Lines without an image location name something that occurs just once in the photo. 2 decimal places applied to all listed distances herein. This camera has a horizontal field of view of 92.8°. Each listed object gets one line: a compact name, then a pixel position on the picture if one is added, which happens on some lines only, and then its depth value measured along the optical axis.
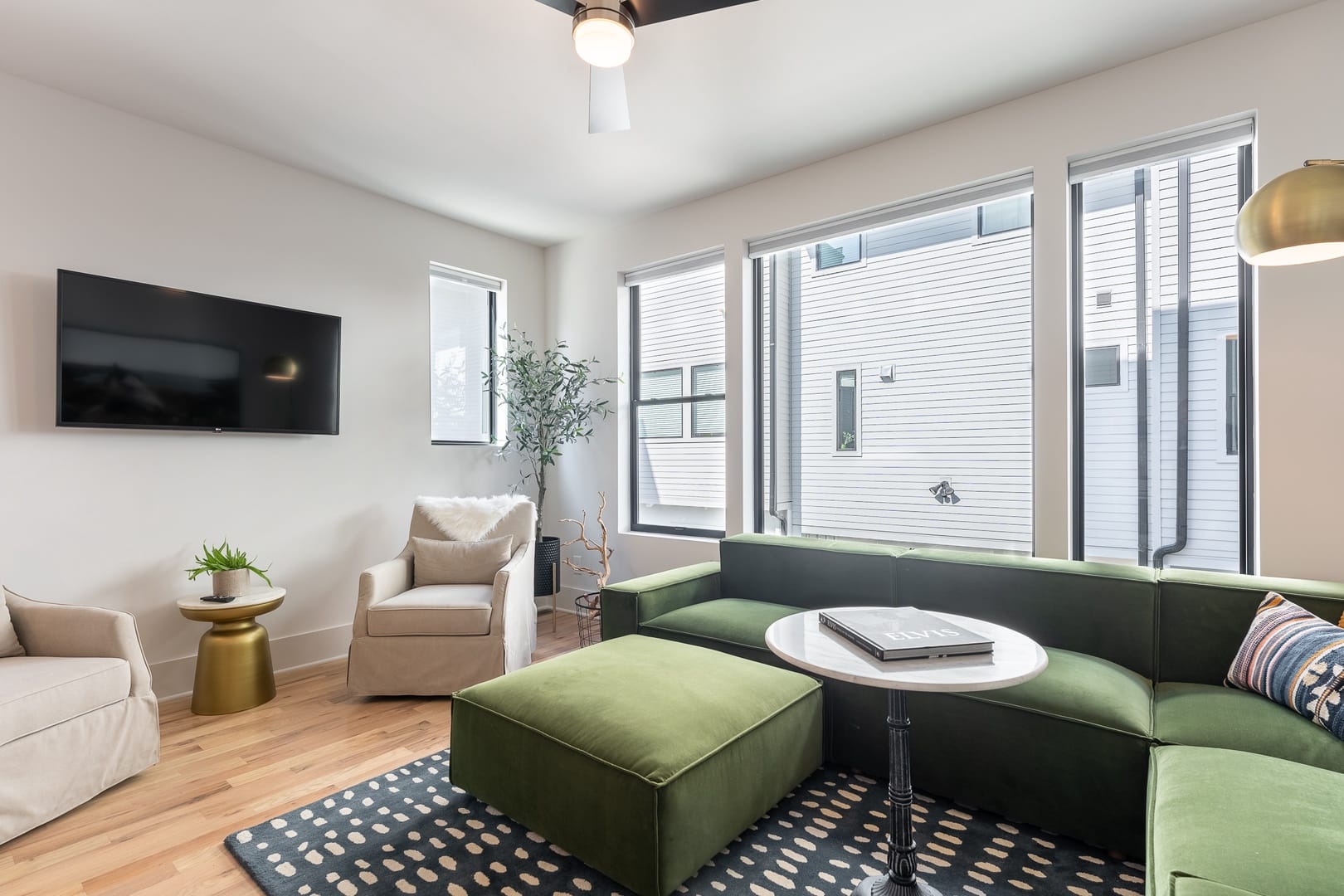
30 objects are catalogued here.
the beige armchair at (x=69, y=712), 1.89
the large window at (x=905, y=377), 3.01
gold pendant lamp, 1.44
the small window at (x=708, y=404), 3.98
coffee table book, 1.43
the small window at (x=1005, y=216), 2.97
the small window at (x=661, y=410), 4.23
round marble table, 1.32
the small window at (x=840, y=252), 3.51
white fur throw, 3.56
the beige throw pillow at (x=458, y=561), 3.40
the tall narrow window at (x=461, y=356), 4.20
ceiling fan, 1.72
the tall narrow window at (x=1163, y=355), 2.50
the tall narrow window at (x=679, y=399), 4.03
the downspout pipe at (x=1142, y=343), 2.67
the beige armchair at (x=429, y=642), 2.96
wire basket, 3.74
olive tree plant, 4.29
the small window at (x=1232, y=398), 2.48
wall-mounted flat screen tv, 2.72
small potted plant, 2.84
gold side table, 2.77
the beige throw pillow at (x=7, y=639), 2.20
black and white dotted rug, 1.64
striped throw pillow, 1.58
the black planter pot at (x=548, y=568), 4.18
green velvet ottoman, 1.56
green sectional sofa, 1.34
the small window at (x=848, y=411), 3.50
